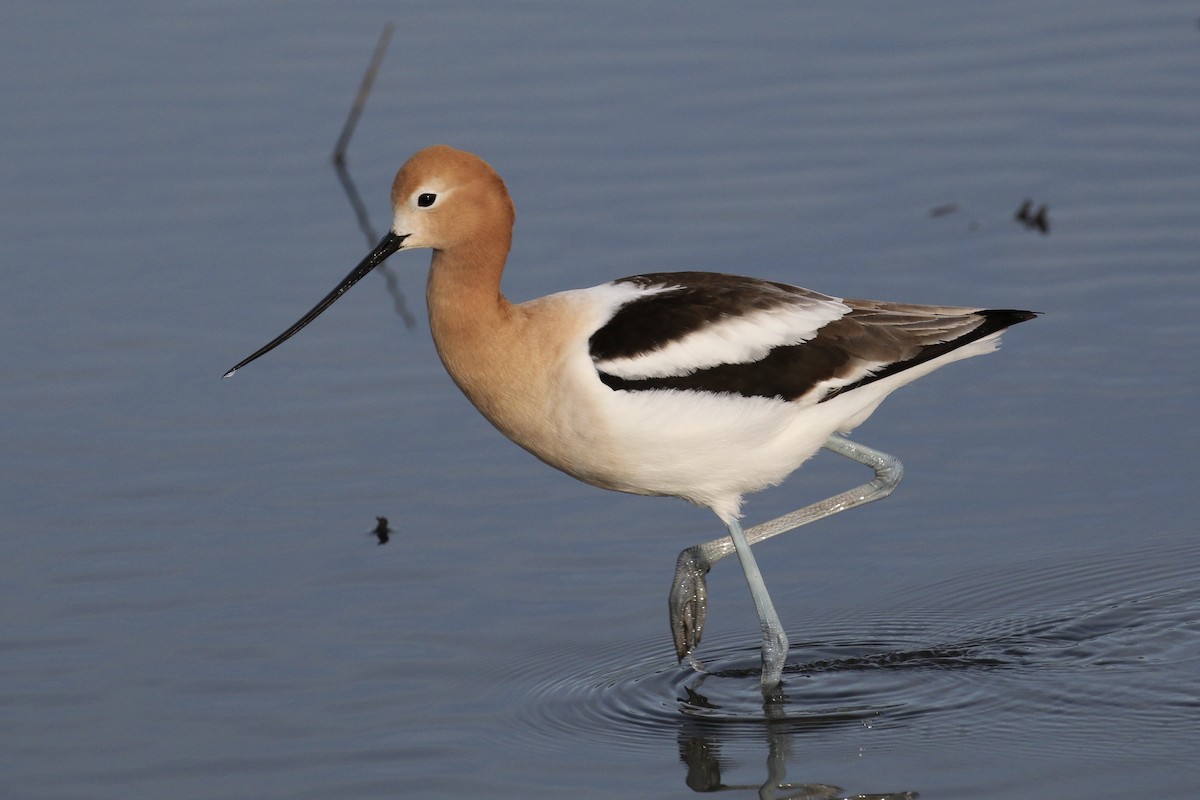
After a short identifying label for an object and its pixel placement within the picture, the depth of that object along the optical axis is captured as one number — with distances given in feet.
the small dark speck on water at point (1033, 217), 68.13
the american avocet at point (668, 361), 43.27
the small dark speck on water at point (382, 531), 51.72
